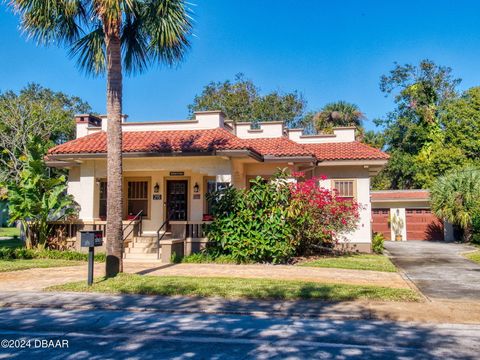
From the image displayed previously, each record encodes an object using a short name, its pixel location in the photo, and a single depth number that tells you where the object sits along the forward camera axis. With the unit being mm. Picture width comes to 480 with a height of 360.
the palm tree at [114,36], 11383
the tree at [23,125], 31172
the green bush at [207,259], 14508
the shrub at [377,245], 18625
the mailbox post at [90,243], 10180
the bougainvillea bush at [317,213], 14805
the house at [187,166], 15992
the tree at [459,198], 24406
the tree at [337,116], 32469
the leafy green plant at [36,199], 15656
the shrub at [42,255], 15312
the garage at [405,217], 29141
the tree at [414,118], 37000
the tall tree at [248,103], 40375
